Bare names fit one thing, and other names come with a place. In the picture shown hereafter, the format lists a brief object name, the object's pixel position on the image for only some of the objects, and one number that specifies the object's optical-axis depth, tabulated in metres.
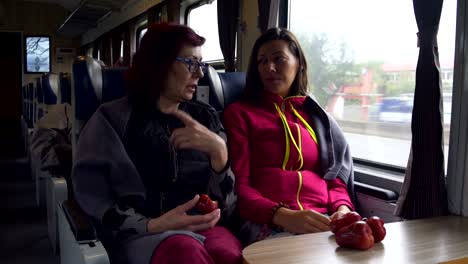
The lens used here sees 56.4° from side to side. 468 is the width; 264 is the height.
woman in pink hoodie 1.68
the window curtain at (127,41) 7.68
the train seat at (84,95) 1.62
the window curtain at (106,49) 9.43
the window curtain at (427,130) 1.67
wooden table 1.09
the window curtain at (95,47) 10.68
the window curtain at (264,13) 2.97
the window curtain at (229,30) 3.55
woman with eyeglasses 1.45
